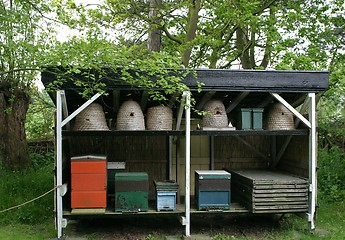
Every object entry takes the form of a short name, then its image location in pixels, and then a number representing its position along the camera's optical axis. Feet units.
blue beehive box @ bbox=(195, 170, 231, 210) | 23.89
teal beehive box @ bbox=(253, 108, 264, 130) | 25.21
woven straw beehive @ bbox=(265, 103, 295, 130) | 25.54
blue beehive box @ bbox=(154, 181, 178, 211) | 23.72
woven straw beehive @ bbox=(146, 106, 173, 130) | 24.53
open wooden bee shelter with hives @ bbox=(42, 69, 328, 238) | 22.49
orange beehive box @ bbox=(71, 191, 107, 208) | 22.88
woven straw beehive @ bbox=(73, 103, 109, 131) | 23.72
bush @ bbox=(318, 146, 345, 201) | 33.24
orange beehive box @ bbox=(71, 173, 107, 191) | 22.76
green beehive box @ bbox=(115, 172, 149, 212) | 23.12
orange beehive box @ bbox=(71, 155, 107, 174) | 22.76
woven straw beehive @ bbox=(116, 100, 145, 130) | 23.96
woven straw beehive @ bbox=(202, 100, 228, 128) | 24.93
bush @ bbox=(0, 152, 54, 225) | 26.81
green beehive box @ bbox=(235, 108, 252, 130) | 25.09
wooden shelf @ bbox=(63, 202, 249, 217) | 22.75
